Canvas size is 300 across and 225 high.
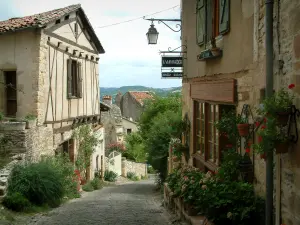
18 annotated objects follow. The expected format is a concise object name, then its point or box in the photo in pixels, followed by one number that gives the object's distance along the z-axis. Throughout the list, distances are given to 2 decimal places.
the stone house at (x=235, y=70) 3.91
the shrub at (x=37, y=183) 8.79
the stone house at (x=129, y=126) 41.94
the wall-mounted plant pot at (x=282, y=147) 3.77
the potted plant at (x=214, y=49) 6.68
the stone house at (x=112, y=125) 34.78
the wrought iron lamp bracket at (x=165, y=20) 10.70
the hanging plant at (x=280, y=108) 3.68
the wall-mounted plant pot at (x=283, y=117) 3.69
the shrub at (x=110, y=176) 21.52
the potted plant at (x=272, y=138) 3.69
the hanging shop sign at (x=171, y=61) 9.54
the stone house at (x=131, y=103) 45.90
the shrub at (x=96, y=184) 16.92
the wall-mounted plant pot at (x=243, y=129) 5.16
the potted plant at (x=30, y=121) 10.85
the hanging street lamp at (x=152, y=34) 11.13
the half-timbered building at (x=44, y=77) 11.59
